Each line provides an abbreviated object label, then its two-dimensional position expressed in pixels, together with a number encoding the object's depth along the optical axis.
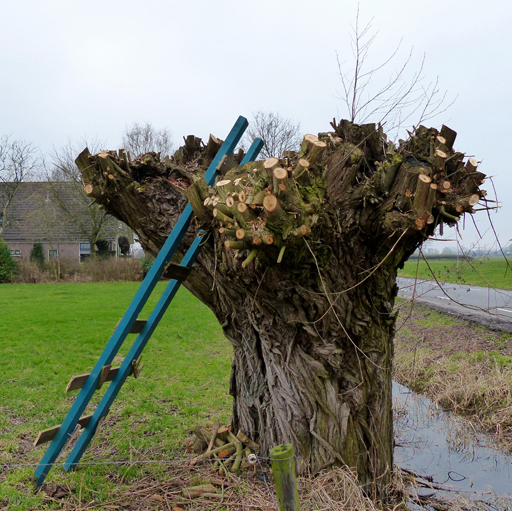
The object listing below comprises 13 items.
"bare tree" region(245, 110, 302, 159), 23.18
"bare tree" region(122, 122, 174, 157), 32.09
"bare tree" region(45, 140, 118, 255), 25.66
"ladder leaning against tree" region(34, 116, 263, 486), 3.23
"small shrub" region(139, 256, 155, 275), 22.84
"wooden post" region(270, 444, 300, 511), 1.98
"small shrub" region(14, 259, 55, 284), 21.52
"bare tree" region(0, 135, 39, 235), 28.45
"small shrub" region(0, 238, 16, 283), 20.88
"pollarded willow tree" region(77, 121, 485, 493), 2.51
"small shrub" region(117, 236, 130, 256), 33.59
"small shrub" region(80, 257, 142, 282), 22.47
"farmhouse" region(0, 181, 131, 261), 25.94
